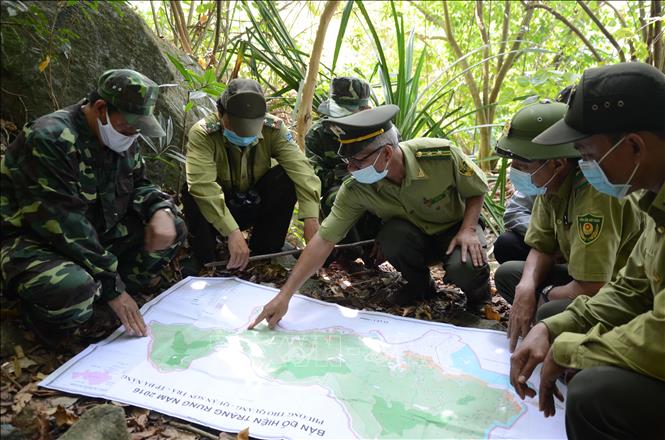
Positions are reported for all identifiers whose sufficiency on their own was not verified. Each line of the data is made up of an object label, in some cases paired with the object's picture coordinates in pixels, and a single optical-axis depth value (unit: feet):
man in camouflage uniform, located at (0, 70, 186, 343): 6.64
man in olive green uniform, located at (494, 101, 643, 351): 6.06
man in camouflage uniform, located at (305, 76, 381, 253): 10.73
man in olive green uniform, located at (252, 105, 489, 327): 7.82
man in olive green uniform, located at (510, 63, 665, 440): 4.18
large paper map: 5.78
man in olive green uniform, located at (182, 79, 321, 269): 8.96
